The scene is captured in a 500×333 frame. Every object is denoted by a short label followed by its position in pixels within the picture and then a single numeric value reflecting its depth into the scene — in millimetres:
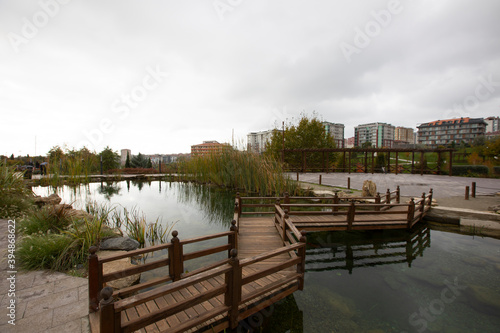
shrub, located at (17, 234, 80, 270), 3078
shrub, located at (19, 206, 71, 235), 4008
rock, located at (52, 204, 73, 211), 4391
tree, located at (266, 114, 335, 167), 18969
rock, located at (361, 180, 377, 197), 7676
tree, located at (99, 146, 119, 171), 18281
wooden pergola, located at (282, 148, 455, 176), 14255
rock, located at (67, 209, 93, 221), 4562
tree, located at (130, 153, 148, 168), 22281
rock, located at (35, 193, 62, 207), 6196
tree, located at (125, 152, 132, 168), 21734
